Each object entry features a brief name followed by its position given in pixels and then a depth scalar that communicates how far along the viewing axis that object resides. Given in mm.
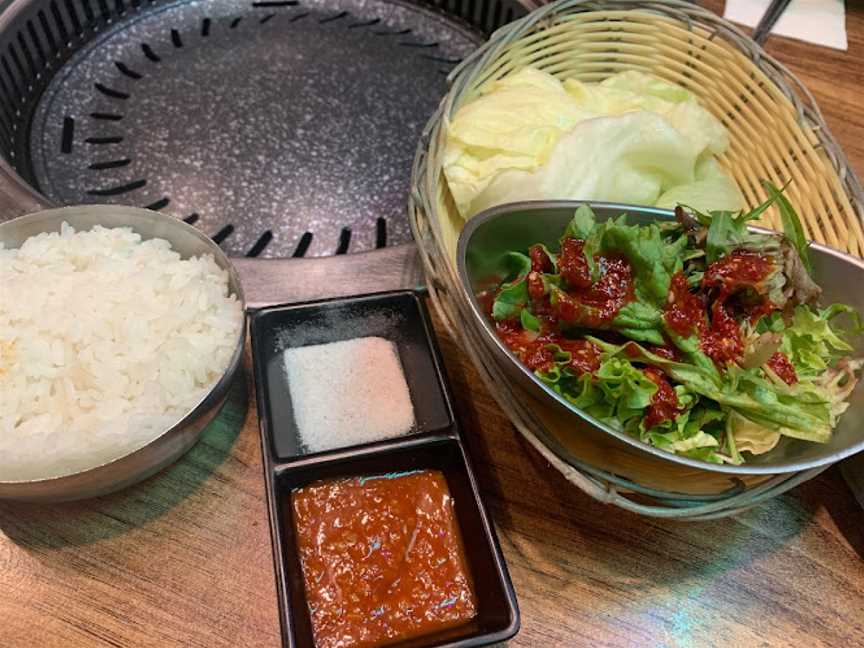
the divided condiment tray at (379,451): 255
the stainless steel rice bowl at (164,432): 253
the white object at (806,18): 542
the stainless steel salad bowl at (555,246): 254
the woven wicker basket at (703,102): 263
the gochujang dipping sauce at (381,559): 259
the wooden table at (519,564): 269
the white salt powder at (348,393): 298
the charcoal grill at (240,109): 403
